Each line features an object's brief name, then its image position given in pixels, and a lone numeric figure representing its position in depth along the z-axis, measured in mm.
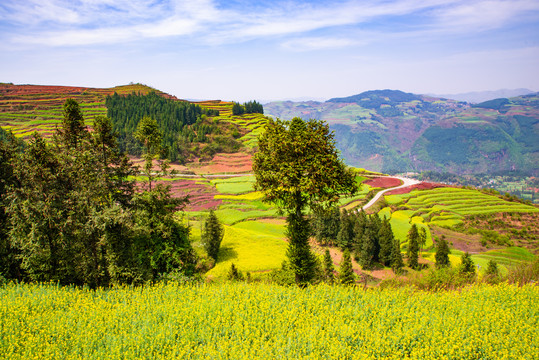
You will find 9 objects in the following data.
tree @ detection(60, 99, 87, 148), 22578
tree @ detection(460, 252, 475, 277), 37281
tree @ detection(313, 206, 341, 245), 62938
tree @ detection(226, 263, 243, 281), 30945
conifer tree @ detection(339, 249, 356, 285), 33719
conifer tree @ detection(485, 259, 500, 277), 32544
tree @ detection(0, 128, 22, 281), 18316
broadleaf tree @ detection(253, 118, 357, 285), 18156
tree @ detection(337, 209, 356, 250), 60156
